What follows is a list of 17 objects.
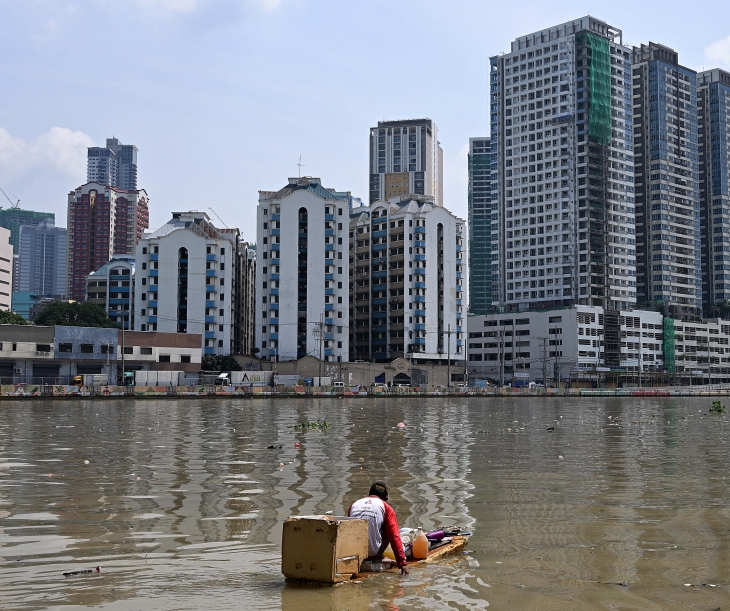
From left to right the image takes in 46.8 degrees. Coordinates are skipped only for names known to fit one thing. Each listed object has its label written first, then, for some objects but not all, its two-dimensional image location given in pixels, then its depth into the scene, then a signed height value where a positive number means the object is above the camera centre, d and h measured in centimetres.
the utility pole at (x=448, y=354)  13650 +216
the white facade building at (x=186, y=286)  13238 +1284
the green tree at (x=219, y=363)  12312 +64
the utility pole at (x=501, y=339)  16202 +544
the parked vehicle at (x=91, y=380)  9931 -146
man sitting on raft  1277 -243
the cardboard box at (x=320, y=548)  1185 -257
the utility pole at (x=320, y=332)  12763 +549
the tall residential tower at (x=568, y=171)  18150 +4344
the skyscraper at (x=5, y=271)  19172 +2221
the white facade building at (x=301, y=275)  13550 +1493
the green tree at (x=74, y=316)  13038 +815
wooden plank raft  1266 -301
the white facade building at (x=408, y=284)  14638 +1479
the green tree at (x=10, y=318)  12288 +734
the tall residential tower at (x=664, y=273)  19638 +2191
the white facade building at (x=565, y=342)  16600 +514
